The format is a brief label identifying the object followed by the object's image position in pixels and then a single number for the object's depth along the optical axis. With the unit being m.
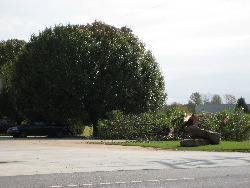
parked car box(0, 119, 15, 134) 53.22
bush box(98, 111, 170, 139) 37.50
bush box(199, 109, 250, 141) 38.84
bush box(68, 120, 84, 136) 51.97
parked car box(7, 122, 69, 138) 44.03
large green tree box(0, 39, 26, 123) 53.07
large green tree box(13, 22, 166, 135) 45.94
